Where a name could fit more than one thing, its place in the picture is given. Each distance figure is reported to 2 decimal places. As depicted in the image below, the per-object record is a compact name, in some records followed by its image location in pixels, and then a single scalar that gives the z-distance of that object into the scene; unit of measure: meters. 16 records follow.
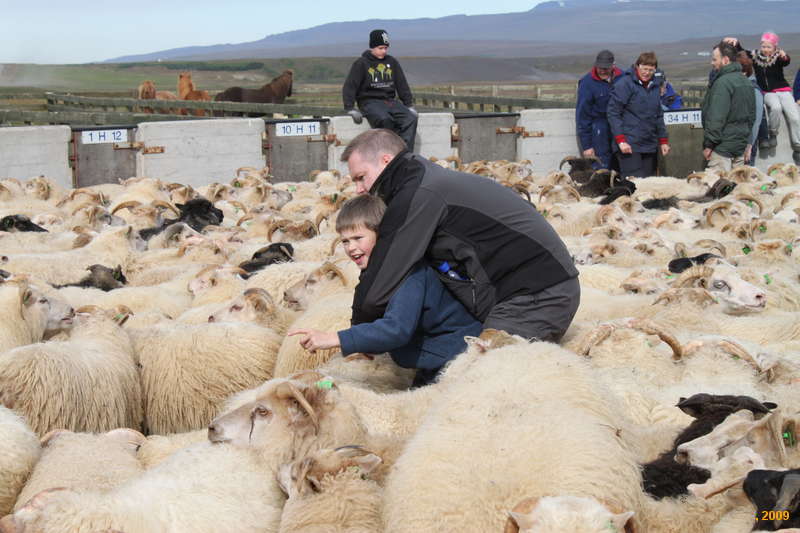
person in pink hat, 15.48
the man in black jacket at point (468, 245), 4.85
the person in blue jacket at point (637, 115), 13.37
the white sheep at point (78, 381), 5.13
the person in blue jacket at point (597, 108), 14.20
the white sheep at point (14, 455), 4.30
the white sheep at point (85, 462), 4.23
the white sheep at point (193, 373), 5.98
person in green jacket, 13.59
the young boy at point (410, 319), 4.69
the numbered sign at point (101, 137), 14.08
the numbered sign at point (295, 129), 15.06
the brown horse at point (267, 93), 28.98
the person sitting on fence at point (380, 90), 13.71
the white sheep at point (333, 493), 3.56
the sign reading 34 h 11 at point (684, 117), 15.34
